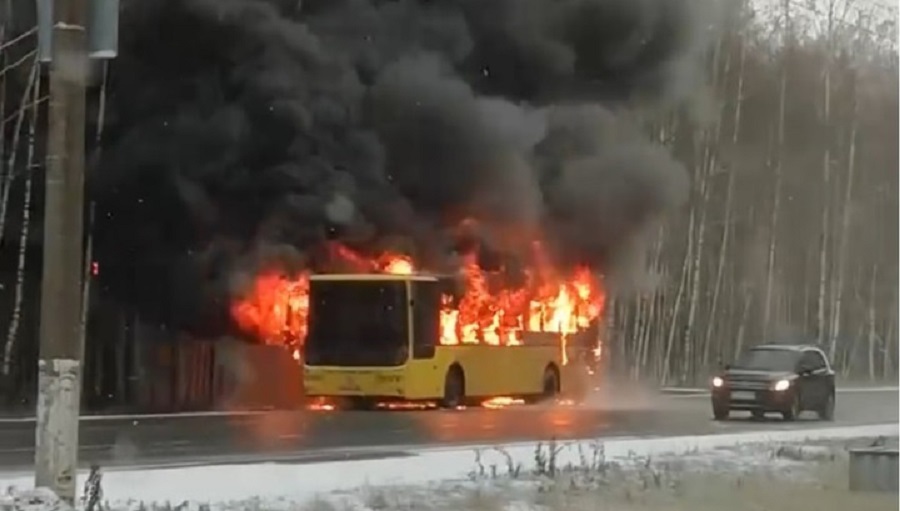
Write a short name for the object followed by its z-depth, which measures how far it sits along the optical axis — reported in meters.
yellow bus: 29.47
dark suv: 29.06
